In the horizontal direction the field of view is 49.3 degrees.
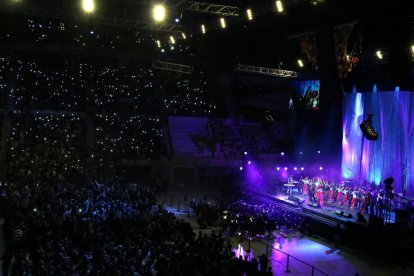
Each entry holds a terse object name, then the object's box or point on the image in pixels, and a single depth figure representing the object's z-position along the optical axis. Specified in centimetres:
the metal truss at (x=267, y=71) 2789
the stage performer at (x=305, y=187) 2475
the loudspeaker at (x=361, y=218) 1802
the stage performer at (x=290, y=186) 2554
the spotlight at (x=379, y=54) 2212
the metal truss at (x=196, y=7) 1793
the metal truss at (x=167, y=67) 2922
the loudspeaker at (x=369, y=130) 2220
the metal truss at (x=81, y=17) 1977
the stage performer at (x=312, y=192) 2273
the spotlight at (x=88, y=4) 1700
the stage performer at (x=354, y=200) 2112
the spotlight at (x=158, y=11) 1739
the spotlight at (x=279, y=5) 1675
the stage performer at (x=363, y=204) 2028
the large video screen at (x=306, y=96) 2662
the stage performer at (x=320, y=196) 2198
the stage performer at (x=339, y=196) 2205
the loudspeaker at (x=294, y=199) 2216
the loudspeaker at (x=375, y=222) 1697
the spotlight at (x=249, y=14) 1812
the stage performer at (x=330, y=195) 2248
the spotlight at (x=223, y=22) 2031
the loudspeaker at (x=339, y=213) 1947
